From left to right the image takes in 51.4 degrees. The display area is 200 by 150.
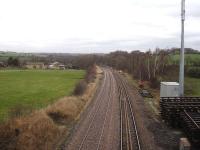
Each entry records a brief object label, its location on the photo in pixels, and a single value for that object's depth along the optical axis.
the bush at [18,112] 15.90
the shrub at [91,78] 42.57
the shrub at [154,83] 34.18
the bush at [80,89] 28.16
